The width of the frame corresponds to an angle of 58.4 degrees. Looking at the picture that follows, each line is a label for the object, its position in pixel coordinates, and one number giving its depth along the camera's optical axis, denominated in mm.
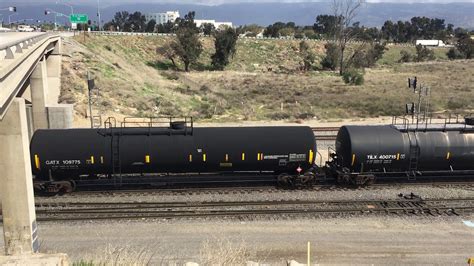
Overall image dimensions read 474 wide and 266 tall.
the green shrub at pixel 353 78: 63000
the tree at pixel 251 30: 150412
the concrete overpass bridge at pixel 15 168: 15883
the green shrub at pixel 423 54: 115381
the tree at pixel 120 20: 157850
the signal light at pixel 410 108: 29969
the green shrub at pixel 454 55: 118125
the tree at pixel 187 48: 79625
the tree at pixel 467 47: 115600
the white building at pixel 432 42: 152088
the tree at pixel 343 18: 88500
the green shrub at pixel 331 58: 90250
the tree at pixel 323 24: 156325
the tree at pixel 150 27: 142375
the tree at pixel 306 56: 91812
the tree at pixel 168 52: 84500
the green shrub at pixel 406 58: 113438
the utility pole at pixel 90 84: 31444
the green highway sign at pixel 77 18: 79500
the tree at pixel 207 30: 113675
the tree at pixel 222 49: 85562
